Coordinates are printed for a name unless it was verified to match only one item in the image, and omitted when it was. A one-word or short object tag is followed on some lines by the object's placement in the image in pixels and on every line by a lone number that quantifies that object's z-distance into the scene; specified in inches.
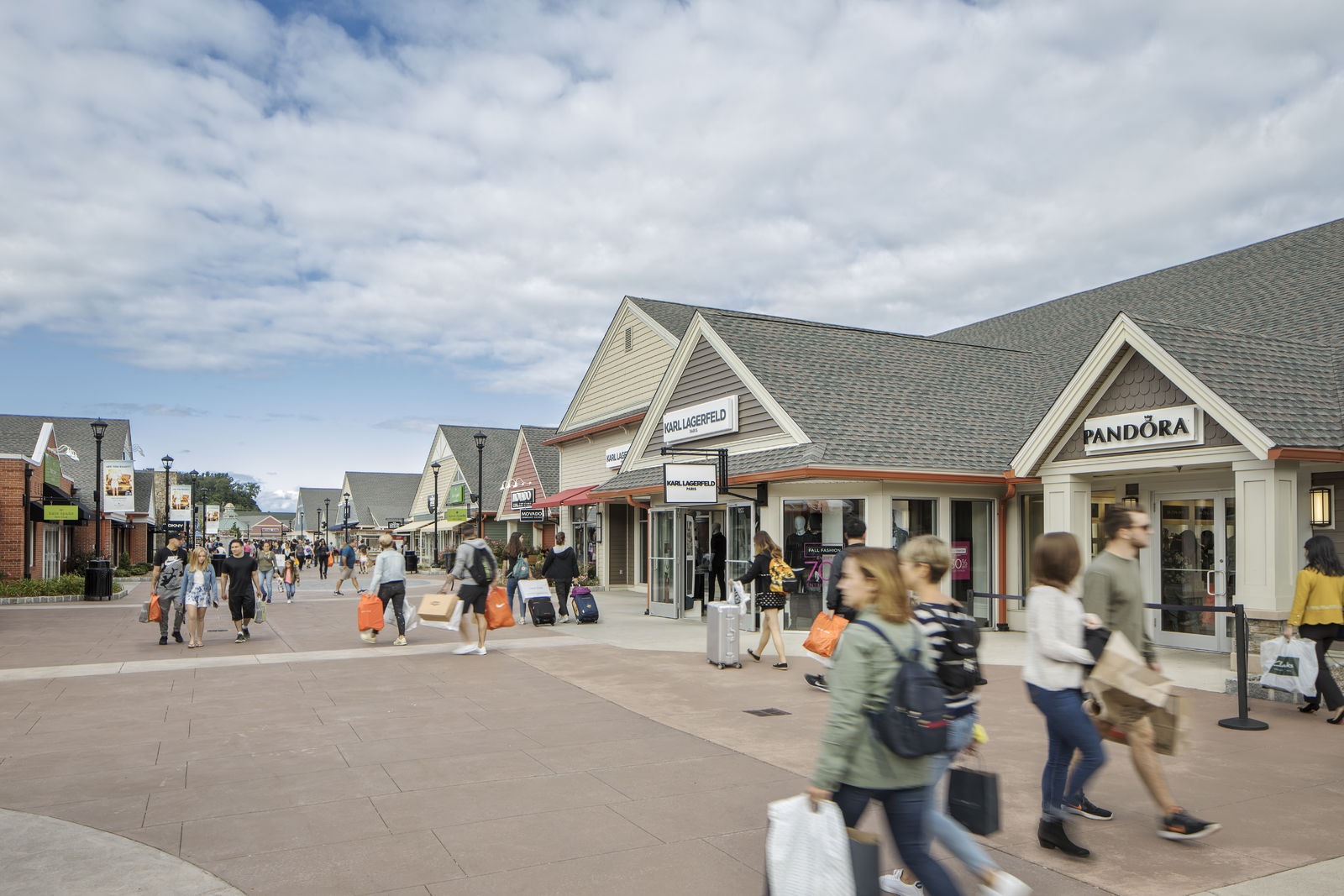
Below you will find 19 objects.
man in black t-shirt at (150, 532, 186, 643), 590.6
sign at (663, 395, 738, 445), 725.3
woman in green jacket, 144.3
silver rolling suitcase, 471.8
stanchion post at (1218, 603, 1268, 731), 331.9
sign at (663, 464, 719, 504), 665.0
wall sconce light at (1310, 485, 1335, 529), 506.0
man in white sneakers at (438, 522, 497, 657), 533.3
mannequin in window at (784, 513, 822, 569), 650.2
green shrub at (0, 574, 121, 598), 996.6
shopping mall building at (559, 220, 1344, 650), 464.4
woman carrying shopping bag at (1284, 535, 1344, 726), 335.9
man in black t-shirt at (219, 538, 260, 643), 614.9
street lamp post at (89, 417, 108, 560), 1134.4
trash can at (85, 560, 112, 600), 1023.6
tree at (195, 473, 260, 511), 6520.7
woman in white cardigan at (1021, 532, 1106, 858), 194.9
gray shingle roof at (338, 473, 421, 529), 2864.2
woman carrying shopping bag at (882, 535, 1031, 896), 159.3
